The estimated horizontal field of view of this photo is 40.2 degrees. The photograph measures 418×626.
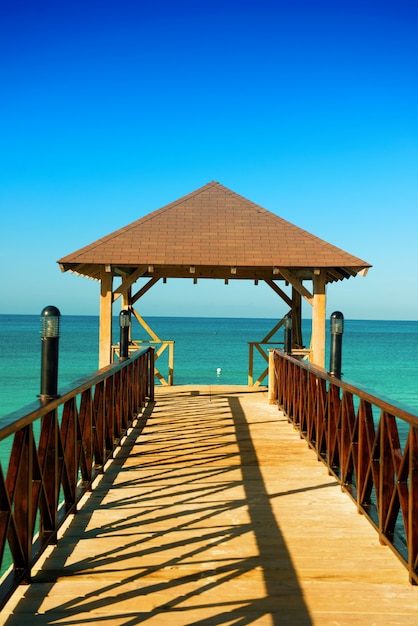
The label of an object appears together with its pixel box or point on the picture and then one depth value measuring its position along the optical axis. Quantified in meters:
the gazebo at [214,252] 9.12
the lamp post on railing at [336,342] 4.95
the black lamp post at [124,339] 7.05
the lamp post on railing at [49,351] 3.21
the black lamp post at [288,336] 8.62
